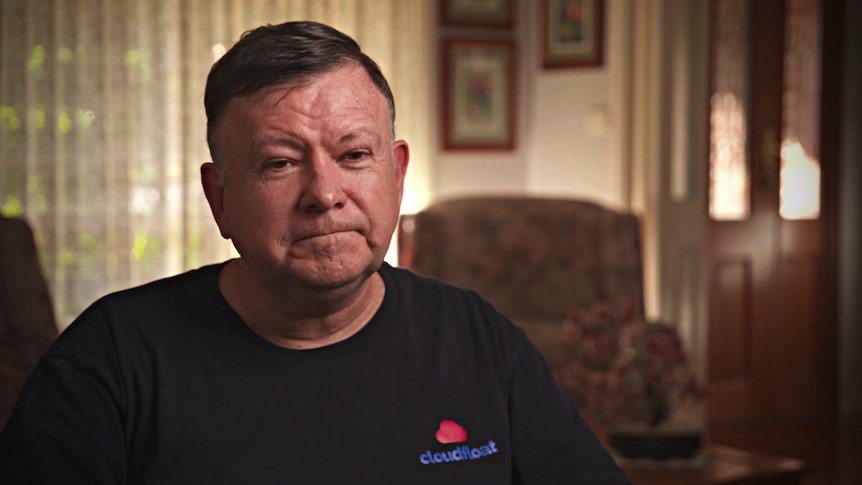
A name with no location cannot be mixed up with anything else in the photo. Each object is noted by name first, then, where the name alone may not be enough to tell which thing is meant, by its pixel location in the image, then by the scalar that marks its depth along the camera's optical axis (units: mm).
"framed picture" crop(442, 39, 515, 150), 5203
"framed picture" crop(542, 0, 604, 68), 5059
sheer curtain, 4086
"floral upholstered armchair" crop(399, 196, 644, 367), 4215
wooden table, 2629
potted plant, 2666
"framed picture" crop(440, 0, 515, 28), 5160
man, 1084
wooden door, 5344
